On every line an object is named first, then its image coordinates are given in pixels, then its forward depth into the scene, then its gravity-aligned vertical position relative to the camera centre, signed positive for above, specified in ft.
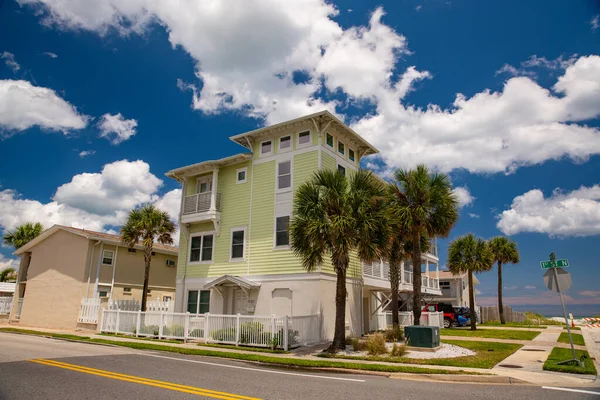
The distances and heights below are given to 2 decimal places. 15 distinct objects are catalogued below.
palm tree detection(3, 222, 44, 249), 135.74 +18.51
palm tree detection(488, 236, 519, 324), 139.33 +16.93
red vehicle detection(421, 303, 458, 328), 113.50 -2.34
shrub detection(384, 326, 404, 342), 66.33 -5.04
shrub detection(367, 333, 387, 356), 51.08 -5.22
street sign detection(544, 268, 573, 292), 41.42 +2.74
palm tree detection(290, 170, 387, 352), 53.67 +9.69
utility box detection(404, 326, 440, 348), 53.11 -4.08
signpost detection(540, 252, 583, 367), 41.32 +3.00
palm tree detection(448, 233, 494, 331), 107.24 +12.55
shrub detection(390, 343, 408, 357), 49.24 -5.56
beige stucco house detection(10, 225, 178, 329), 92.89 +4.70
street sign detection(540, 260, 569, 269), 41.07 +4.24
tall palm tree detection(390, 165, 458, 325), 67.21 +16.03
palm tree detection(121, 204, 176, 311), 88.43 +14.09
